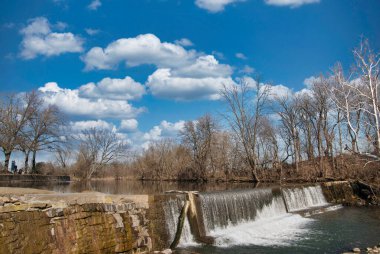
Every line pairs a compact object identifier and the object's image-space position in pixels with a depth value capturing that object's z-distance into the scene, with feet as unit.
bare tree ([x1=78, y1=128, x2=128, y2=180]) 165.27
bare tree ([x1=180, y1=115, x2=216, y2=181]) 128.98
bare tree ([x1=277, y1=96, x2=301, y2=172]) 108.27
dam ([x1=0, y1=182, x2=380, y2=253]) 22.48
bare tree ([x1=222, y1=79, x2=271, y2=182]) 105.50
